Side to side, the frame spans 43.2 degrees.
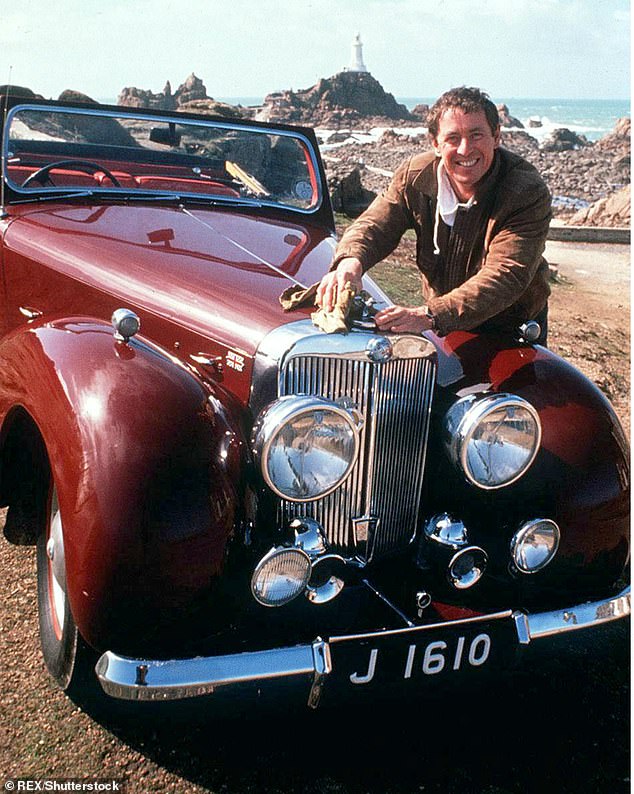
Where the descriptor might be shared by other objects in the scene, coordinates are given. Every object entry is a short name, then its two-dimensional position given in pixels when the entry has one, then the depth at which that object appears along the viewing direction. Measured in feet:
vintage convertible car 6.31
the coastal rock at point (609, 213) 44.14
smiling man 8.53
